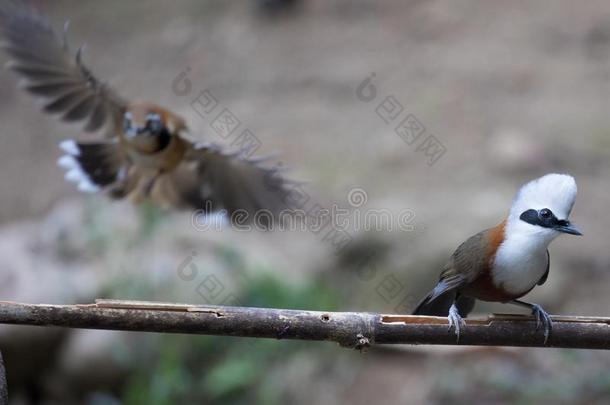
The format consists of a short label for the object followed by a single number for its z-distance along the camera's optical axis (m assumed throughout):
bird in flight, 10.84
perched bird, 6.20
